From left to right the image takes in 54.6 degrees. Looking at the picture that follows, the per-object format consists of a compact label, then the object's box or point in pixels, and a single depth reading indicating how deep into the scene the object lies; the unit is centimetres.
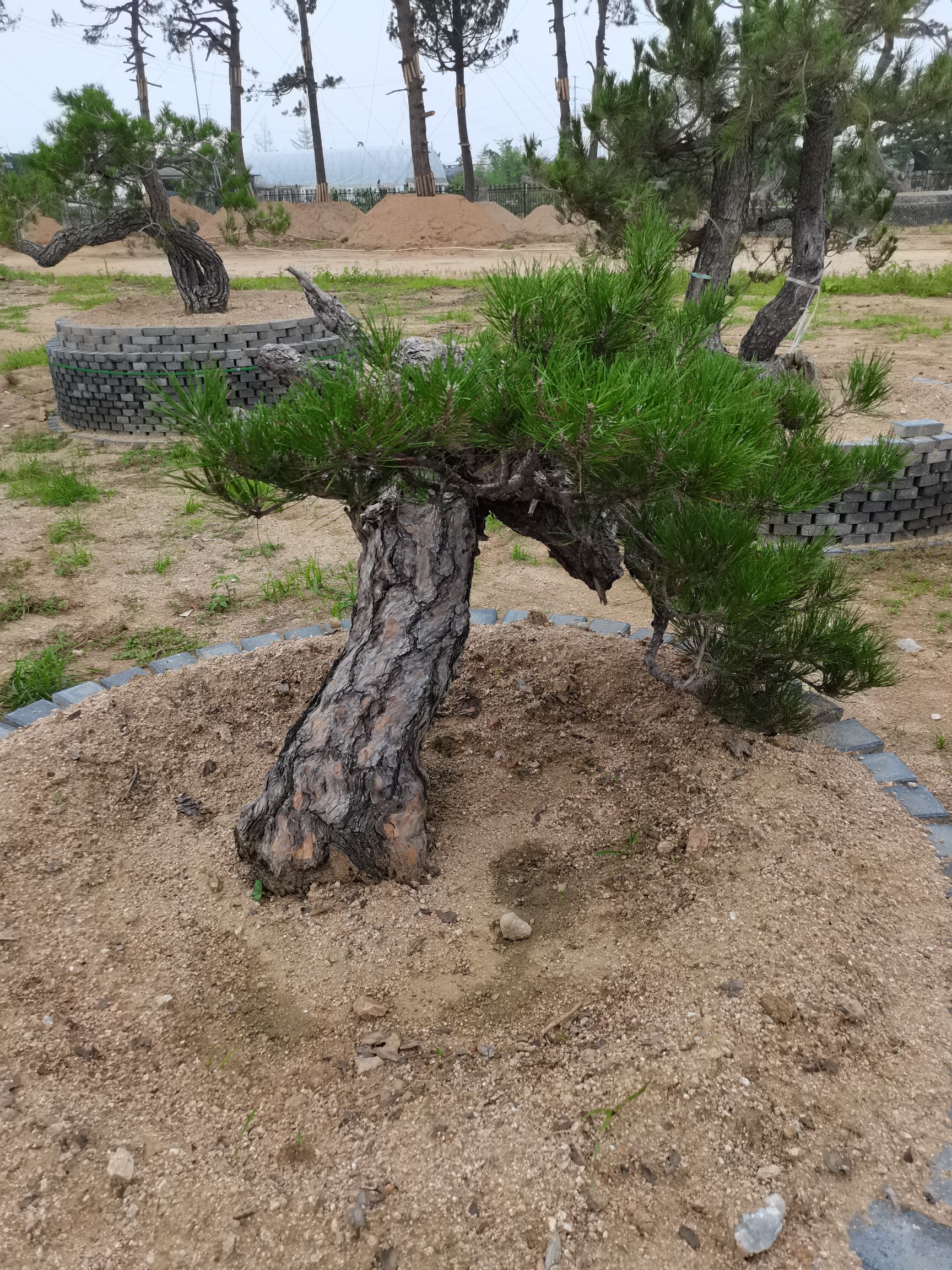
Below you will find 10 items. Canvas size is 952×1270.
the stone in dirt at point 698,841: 232
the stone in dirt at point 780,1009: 186
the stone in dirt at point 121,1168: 165
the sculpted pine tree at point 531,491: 154
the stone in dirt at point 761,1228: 149
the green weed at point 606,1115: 169
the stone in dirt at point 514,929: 220
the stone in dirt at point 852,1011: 186
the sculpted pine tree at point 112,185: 753
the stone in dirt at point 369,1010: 198
